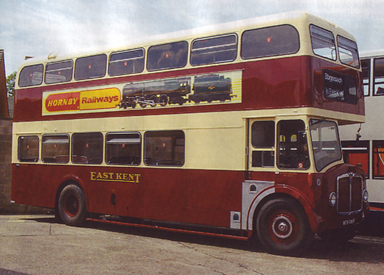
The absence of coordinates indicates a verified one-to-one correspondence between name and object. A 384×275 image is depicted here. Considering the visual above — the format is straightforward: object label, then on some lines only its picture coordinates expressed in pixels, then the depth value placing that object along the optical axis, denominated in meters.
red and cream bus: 8.72
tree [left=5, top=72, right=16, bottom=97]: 51.75
